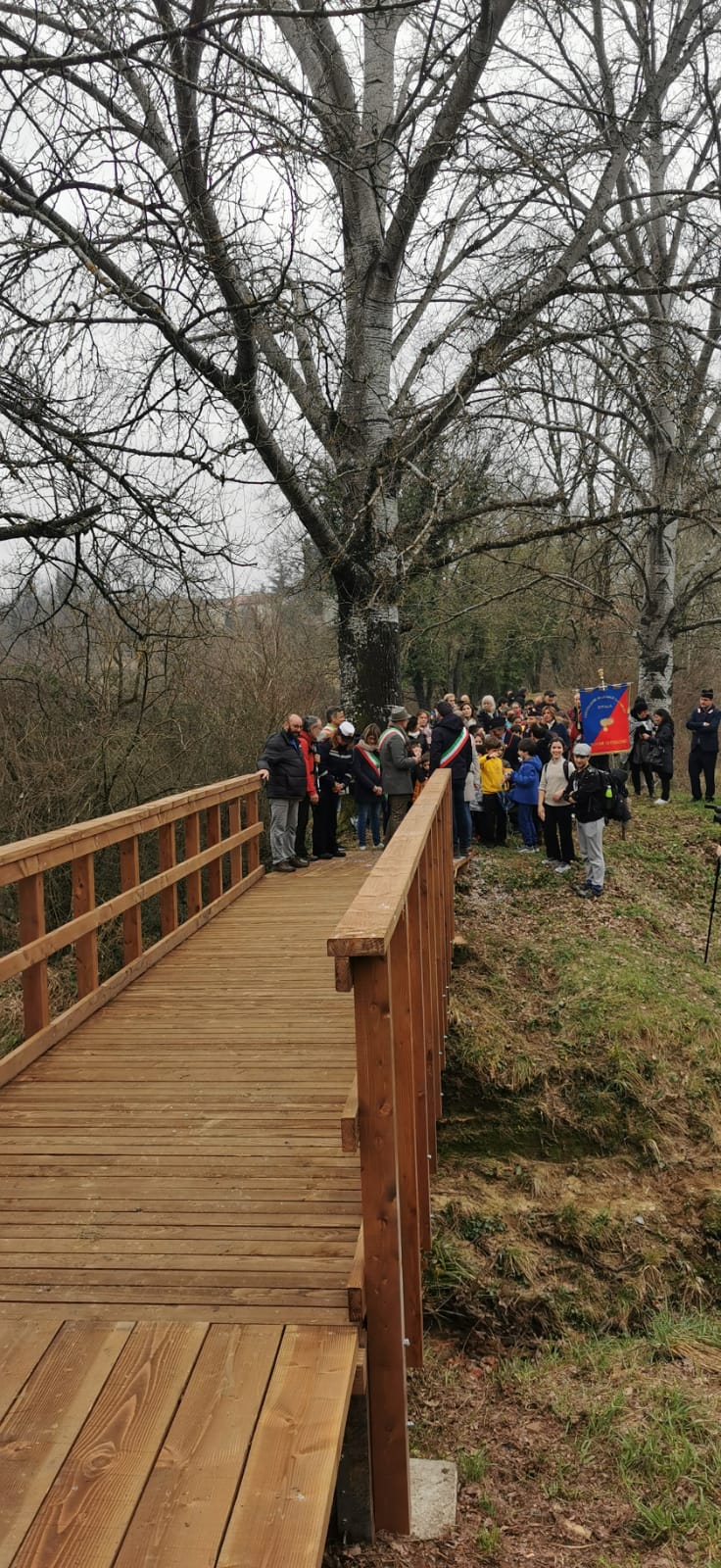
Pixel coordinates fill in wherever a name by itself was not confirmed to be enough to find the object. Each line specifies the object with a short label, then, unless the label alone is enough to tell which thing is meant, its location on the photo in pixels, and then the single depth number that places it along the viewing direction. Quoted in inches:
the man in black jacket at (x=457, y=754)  460.8
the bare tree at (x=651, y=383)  452.8
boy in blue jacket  534.9
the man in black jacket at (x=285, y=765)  435.8
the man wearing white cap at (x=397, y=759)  454.0
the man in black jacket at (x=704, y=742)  718.5
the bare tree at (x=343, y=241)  242.1
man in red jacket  453.4
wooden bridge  93.7
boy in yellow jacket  537.0
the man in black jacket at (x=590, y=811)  466.9
